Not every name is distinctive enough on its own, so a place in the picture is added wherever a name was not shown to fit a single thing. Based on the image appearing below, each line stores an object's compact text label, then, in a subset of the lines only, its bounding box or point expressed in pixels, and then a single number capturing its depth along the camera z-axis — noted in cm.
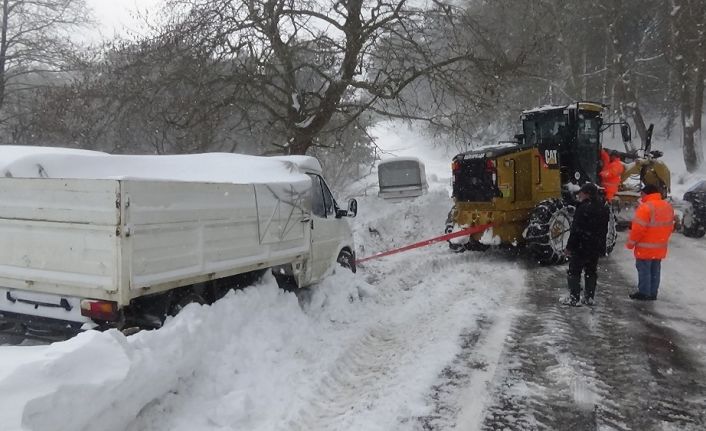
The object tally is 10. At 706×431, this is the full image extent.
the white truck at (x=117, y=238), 408
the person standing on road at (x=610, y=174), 1139
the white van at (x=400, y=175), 1947
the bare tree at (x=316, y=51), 1170
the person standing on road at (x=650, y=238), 707
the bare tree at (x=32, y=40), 2012
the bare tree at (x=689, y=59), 2161
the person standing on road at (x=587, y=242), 692
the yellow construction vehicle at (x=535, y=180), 980
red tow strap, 999
